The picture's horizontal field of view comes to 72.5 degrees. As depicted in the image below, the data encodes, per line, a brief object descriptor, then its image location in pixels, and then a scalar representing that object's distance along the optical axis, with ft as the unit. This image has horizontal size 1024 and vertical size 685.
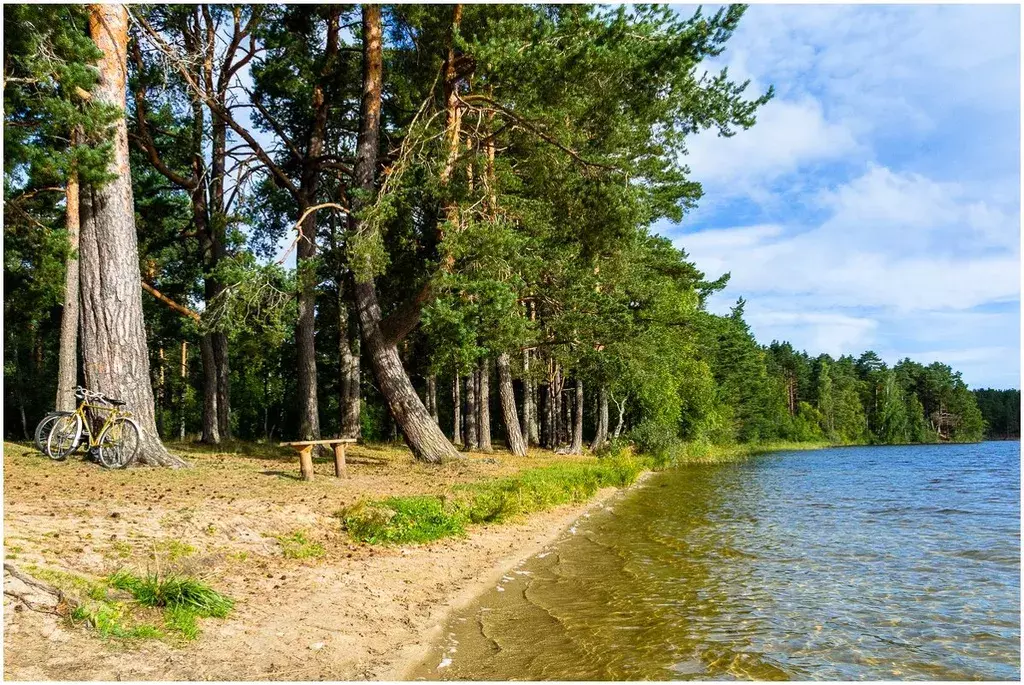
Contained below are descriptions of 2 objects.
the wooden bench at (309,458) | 40.27
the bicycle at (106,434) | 36.65
